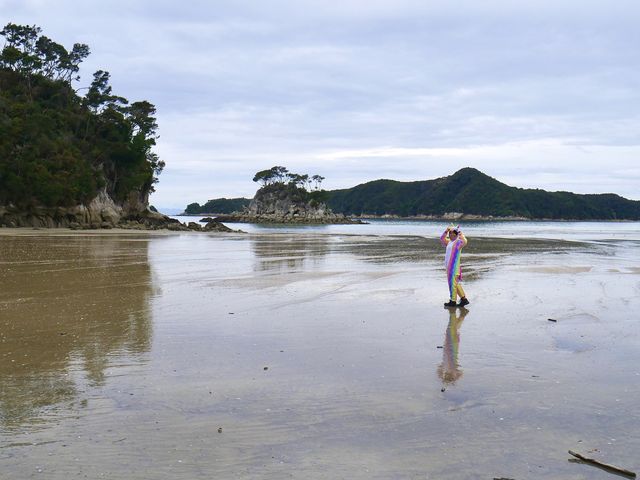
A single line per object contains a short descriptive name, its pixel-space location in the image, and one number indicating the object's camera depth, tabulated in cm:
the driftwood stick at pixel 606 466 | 379
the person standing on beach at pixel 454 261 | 1098
